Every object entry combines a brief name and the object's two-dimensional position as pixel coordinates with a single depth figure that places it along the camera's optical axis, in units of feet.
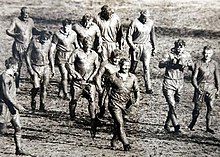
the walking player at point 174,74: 50.48
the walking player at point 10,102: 48.11
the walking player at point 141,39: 51.76
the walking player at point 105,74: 49.15
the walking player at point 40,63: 51.23
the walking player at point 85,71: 49.65
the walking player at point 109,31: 51.18
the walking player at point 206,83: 50.50
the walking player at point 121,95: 48.34
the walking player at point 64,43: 51.19
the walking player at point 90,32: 50.81
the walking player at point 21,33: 51.71
